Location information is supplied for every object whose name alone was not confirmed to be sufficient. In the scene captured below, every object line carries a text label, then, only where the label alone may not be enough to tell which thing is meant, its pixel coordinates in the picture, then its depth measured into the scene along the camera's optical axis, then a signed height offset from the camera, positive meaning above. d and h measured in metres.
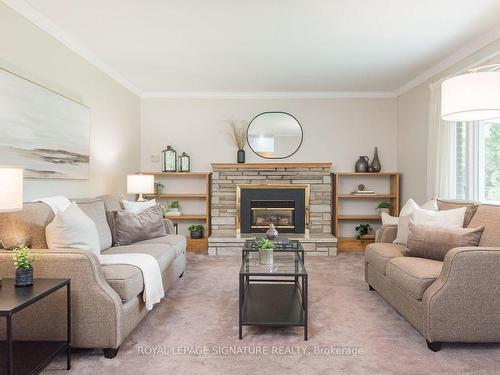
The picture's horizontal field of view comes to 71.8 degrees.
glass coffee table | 2.38 -0.92
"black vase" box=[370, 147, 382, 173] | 5.57 +0.35
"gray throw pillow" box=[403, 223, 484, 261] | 2.56 -0.40
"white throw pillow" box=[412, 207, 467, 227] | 2.87 -0.26
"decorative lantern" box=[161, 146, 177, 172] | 5.61 +0.41
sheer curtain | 3.90 +0.41
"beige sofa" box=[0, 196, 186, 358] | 2.08 -0.74
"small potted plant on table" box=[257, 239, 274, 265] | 2.79 -0.54
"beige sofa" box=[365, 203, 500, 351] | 2.16 -0.71
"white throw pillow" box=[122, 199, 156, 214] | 3.87 -0.24
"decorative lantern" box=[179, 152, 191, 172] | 5.64 +0.36
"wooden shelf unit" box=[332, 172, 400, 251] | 5.46 -0.22
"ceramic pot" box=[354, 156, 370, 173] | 5.60 +0.36
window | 3.47 +0.29
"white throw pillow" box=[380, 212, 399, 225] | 3.93 -0.38
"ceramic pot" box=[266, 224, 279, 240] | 3.71 -0.52
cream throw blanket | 2.55 -0.65
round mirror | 5.79 +0.89
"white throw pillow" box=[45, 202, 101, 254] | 2.38 -0.34
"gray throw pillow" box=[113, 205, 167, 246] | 3.40 -0.42
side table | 1.58 -0.84
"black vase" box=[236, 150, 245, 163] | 5.64 +0.49
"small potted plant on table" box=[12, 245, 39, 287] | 1.89 -0.47
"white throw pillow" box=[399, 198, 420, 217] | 3.32 -0.20
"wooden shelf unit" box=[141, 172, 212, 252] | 5.47 -0.22
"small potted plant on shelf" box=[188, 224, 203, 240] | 5.48 -0.74
